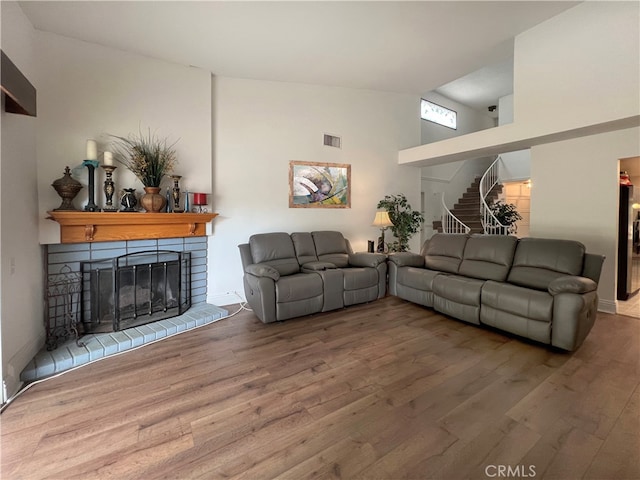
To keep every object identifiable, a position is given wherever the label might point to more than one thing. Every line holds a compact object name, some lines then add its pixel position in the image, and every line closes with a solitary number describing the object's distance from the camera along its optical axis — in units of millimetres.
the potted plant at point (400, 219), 5328
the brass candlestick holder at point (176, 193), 3471
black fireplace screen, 3035
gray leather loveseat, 3326
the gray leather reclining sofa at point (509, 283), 2570
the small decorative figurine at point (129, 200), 3129
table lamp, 4879
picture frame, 4637
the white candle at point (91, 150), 2893
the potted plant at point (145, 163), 3211
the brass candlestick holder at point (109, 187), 3008
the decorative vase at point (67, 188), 2742
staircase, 7348
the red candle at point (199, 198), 3588
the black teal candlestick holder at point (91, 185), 2867
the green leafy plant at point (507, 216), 6660
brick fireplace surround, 2387
